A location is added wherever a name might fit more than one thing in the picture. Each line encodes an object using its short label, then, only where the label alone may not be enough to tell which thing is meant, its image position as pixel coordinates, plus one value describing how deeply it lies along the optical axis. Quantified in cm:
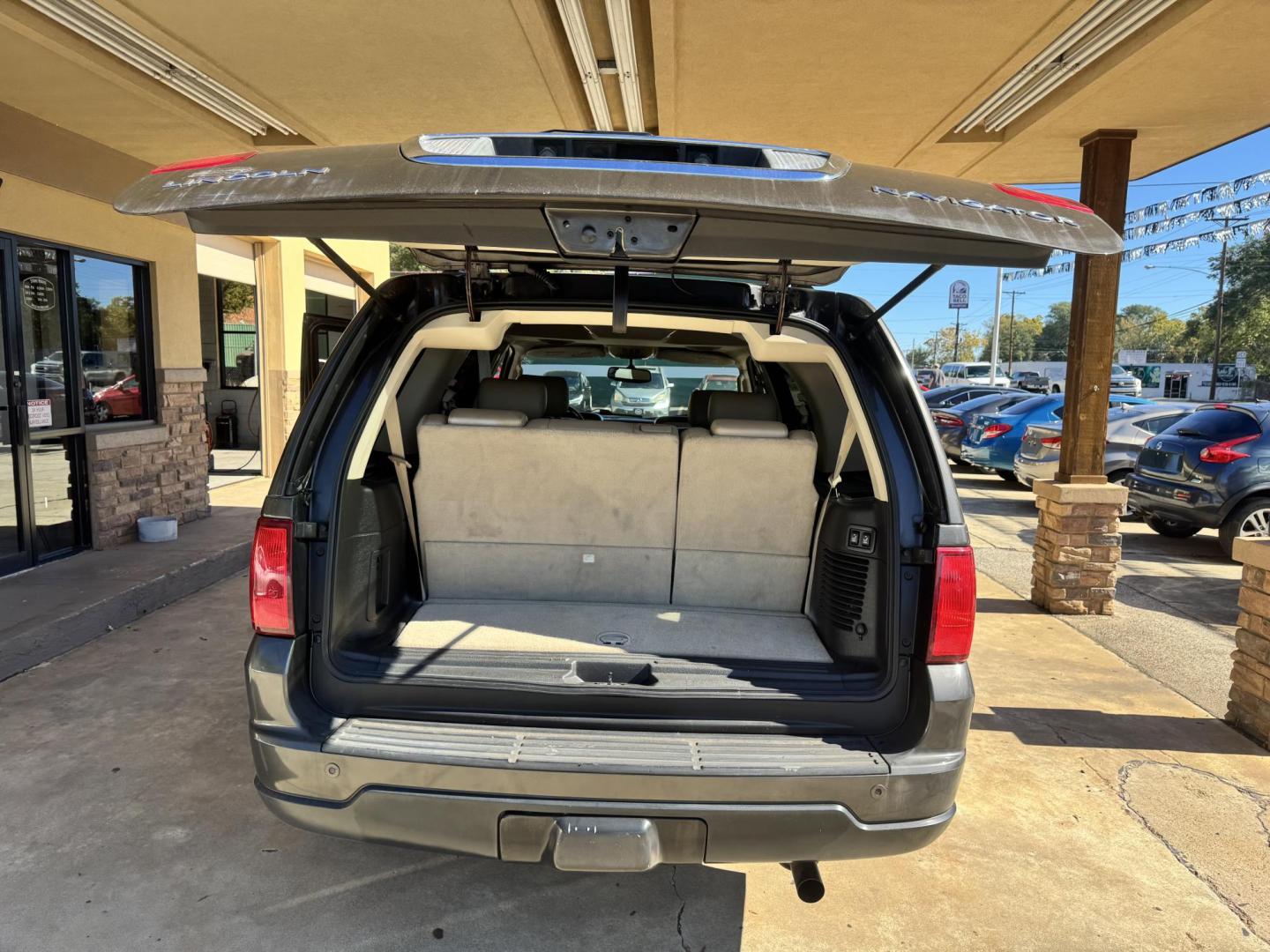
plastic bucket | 659
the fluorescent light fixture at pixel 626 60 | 400
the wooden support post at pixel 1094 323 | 533
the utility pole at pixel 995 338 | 2848
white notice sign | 577
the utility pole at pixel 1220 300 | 3608
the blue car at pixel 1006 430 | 1152
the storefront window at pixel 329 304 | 1420
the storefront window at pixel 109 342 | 638
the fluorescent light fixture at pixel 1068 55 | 370
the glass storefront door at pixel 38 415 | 559
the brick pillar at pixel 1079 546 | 547
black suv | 704
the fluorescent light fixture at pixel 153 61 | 383
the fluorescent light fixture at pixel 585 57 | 395
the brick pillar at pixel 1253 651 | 374
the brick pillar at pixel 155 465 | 631
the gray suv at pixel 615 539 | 185
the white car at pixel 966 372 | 4809
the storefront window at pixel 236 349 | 1511
